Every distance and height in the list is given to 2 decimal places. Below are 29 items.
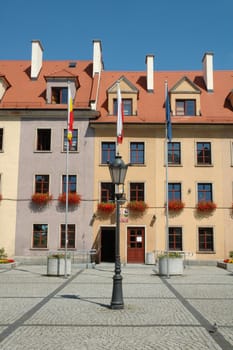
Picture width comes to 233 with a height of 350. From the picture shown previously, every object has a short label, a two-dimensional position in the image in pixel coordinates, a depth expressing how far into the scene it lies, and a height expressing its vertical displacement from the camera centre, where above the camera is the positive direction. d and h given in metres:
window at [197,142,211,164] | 28.52 +5.83
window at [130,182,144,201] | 28.09 +3.20
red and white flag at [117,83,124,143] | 16.55 +5.03
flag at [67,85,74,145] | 21.03 +6.20
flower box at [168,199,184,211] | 27.45 +2.21
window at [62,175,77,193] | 27.95 +3.64
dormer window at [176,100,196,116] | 29.48 +9.35
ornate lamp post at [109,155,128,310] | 10.78 +0.46
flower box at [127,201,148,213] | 27.39 +2.12
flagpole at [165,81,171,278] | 20.36 +5.46
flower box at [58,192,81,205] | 27.22 +2.58
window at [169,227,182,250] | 27.58 +0.02
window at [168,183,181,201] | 28.08 +3.22
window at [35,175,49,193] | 28.00 +3.66
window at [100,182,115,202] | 27.92 +3.17
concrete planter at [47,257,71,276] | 19.47 -1.39
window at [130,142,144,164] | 28.53 +5.95
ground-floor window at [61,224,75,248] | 27.31 +0.20
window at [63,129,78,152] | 28.33 +6.58
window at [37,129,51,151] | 28.57 +6.82
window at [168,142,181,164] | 28.44 +5.89
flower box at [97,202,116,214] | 27.14 +2.02
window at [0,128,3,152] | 28.47 +6.77
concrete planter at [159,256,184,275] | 19.62 -1.32
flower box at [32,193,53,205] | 27.22 +2.59
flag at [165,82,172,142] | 20.31 +5.73
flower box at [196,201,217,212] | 27.44 +2.15
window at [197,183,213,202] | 28.08 +3.22
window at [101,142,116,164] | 28.31 +5.91
